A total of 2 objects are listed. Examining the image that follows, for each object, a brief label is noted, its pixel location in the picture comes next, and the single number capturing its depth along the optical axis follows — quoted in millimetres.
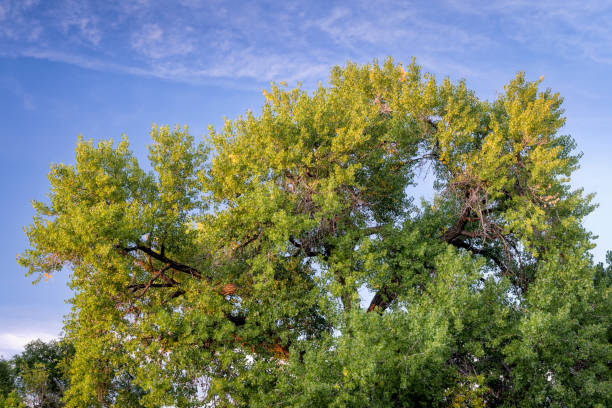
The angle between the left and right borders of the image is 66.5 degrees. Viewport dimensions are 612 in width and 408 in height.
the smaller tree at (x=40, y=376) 31734
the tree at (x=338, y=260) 16391
